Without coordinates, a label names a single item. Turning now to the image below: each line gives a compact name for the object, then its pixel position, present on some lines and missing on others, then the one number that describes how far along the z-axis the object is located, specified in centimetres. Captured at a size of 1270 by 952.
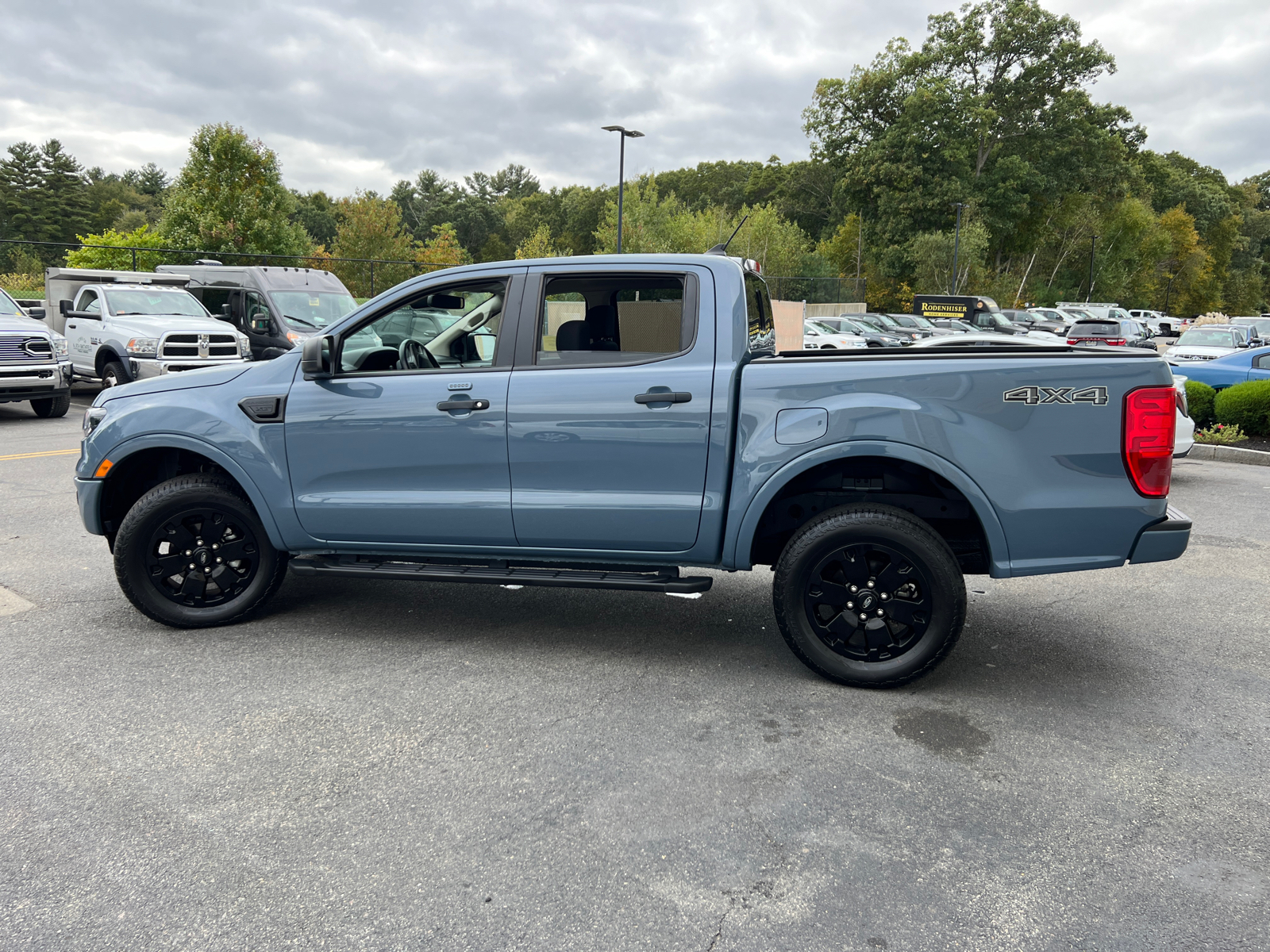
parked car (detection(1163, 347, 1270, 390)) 1444
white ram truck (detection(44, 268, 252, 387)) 1450
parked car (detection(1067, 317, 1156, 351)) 2912
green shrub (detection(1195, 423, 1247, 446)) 1283
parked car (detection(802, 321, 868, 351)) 2980
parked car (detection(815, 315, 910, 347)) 3141
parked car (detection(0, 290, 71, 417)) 1290
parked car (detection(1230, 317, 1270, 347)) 2704
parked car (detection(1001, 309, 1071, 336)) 3760
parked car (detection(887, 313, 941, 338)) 3306
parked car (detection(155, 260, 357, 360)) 1686
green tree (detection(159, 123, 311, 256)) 3103
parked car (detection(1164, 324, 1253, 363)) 2198
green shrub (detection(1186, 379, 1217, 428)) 1362
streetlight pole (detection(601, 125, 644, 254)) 2895
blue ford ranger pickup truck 397
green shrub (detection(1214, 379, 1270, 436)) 1291
